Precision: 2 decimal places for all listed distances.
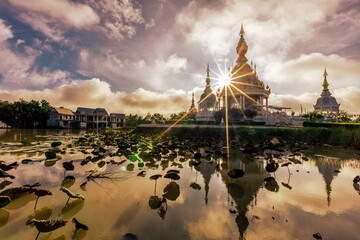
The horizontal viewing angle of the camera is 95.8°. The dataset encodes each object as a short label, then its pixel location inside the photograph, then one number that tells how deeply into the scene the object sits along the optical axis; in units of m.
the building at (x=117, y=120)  62.03
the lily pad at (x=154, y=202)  2.73
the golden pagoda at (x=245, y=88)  39.66
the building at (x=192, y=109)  57.09
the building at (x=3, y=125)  47.35
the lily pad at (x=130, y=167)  4.90
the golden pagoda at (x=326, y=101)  69.44
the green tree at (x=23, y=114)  46.59
